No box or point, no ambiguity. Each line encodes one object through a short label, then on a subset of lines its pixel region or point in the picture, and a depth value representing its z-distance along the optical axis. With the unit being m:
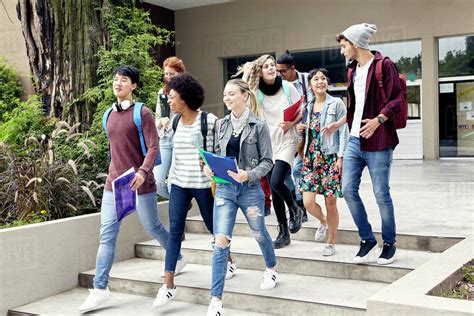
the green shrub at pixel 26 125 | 7.29
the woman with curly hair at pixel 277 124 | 5.33
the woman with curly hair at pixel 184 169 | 4.39
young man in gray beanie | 4.41
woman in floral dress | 5.09
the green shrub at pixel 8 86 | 11.91
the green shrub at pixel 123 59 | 7.04
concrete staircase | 4.30
